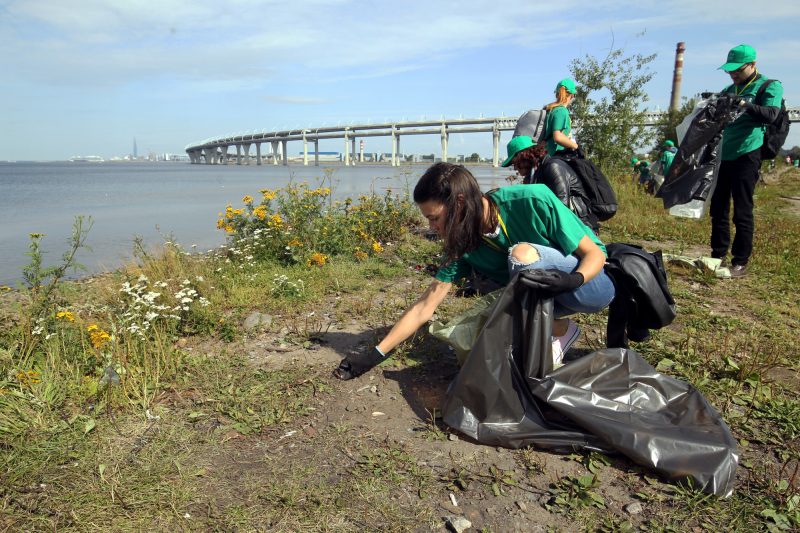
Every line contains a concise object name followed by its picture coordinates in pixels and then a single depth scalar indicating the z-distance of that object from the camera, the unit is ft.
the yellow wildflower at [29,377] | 7.98
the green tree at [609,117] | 32.30
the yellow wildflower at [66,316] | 9.01
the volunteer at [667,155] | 38.46
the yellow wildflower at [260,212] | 16.58
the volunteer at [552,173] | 11.71
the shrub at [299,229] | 16.67
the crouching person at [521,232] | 7.63
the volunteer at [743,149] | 13.76
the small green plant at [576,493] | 6.20
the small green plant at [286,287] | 13.70
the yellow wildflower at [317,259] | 15.94
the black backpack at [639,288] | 8.28
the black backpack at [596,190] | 11.99
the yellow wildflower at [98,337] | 8.59
